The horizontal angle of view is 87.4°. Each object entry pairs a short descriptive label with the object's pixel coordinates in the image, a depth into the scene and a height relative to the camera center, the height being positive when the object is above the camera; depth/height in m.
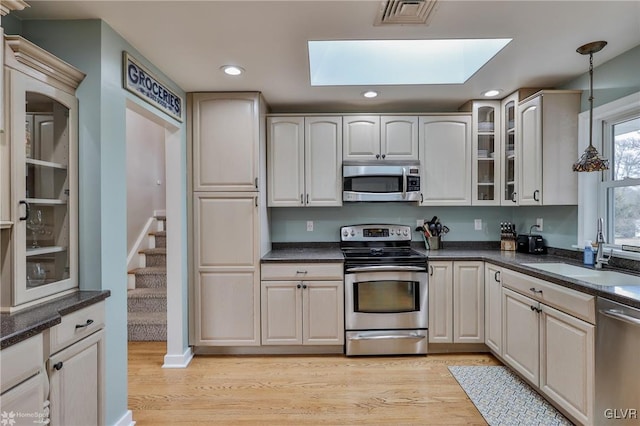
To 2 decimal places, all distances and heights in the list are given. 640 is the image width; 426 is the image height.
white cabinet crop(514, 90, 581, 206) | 2.72 +0.55
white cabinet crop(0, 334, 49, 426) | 1.20 -0.66
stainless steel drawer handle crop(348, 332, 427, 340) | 2.96 -1.10
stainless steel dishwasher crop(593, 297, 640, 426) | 1.62 -0.78
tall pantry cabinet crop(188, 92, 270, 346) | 2.98 -0.06
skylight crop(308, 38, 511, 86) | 2.79 +1.27
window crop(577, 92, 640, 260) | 2.35 +0.24
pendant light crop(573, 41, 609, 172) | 2.13 +0.35
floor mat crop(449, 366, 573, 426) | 2.10 -1.30
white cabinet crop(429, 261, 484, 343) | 3.00 -0.82
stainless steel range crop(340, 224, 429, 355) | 2.97 -0.83
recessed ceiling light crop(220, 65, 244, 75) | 2.45 +1.06
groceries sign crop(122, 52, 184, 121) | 2.04 +0.86
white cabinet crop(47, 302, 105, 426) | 1.47 -0.75
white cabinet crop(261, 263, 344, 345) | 2.99 -0.82
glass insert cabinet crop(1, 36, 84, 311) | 1.45 +0.16
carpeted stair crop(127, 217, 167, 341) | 3.39 -0.95
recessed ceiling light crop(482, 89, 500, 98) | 3.03 +1.10
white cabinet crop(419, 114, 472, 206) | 3.32 +0.52
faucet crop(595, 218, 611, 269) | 2.32 -0.27
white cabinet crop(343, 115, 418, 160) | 3.33 +0.73
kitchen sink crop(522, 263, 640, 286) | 2.12 -0.43
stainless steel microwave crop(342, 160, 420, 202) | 3.26 +0.30
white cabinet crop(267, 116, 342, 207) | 3.30 +0.50
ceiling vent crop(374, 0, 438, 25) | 1.67 +1.05
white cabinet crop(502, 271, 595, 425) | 1.84 -0.84
